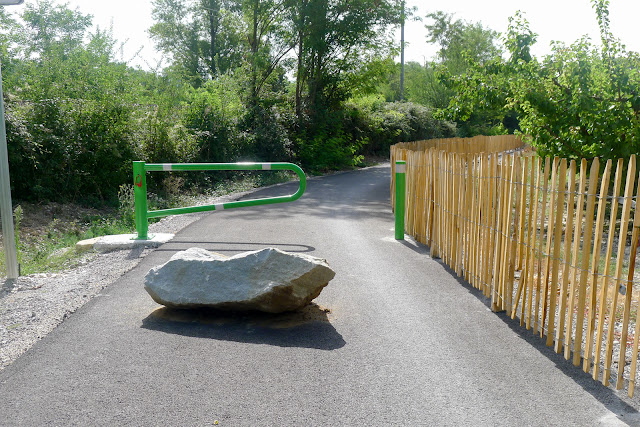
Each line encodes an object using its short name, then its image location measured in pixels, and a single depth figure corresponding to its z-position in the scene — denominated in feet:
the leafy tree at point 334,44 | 82.12
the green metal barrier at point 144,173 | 28.32
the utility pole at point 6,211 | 21.56
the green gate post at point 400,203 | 30.96
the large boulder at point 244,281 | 17.02
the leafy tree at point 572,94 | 27.96
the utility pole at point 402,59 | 139.91
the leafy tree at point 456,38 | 173.59
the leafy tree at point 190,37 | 142.82
